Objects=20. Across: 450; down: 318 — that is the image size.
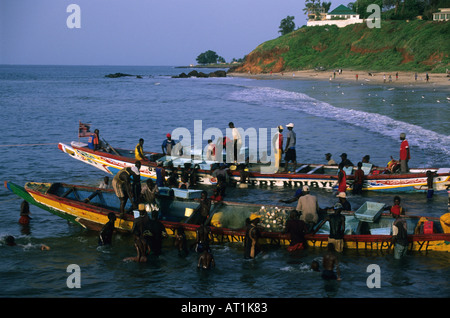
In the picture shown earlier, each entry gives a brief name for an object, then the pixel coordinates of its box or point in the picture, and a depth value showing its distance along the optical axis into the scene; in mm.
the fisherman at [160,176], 17859
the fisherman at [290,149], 19531
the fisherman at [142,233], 12031
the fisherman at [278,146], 19686
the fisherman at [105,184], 16094
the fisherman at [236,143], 19781
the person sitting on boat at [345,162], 18359
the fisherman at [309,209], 13117
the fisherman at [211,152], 20219
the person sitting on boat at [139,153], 20331
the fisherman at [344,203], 14305
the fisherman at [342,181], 16969
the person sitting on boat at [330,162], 20030
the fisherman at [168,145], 21109
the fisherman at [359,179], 18188
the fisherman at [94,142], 21625
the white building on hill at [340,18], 115375
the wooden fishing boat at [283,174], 18000
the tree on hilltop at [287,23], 169625
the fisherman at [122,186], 14102
